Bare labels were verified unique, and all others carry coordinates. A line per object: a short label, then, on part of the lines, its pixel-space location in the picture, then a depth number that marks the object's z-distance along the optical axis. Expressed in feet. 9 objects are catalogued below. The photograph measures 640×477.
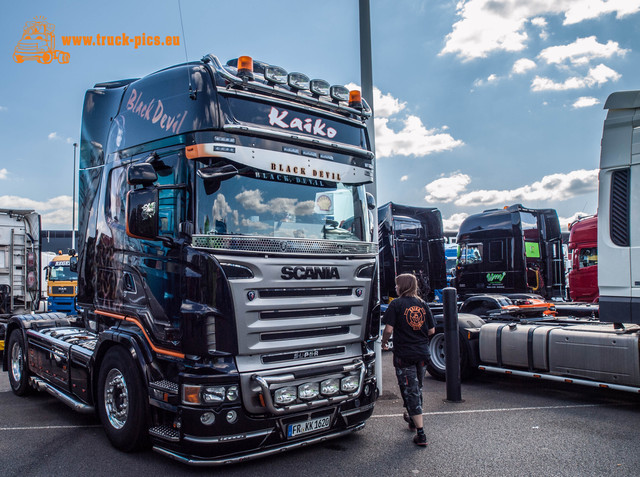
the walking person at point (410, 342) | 18.37
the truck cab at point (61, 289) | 53.98
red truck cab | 46.47
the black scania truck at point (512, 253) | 46.42
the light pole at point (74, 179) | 69.76
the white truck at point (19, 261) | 41.27
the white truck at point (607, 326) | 19.17
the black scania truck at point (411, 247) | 46.65
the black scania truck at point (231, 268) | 14.89
